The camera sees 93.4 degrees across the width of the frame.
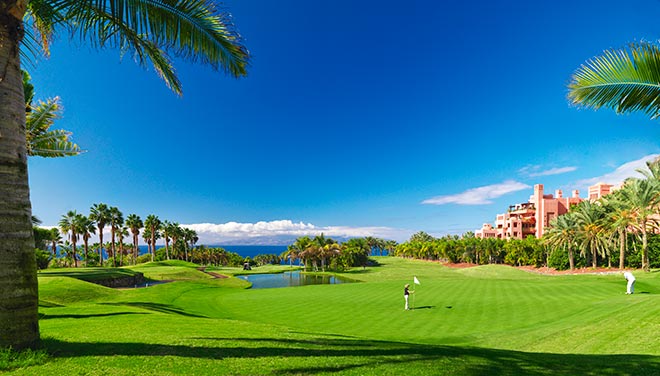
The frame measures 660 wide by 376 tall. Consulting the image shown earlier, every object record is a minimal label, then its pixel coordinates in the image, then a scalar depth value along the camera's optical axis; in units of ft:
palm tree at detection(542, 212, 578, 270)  172.55
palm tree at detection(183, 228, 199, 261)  323.02
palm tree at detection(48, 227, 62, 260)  226.62
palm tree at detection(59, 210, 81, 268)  207.21
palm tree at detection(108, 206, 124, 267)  213.66
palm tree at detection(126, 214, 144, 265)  248.52
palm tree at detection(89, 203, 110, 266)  208.13
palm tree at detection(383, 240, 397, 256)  626.23
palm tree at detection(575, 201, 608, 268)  160.25
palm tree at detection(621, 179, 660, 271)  121.39
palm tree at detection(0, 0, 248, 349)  16.66
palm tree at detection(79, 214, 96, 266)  208.11
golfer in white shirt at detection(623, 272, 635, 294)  68.80
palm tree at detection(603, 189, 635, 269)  134.00
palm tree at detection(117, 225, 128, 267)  247.50
